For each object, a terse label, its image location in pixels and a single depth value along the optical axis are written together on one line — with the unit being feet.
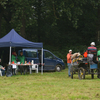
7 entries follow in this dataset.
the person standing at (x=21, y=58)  65.82
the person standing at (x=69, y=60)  56.80
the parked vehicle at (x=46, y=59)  71.61
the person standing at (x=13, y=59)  62.90
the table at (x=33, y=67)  67.32
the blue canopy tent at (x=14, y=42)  61.21
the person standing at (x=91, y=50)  48.96
